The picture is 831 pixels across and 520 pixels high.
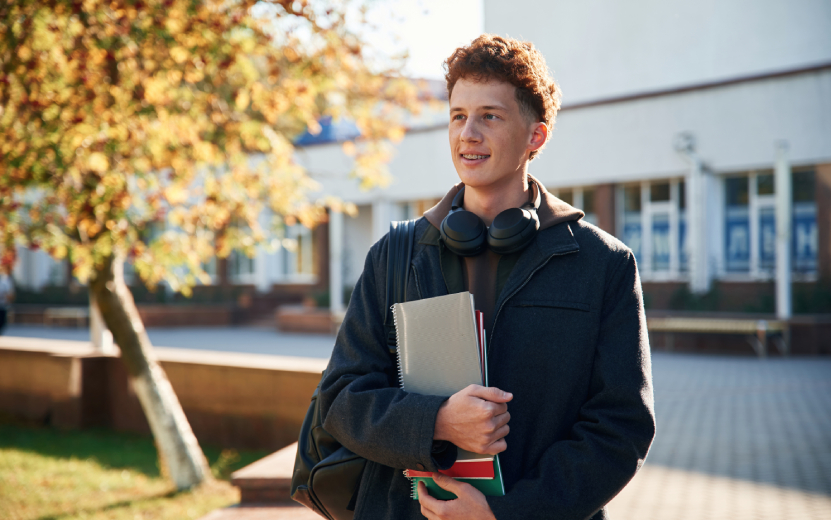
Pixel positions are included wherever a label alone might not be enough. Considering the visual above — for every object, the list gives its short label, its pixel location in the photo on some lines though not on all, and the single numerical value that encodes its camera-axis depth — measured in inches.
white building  629.9
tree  218.7
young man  67.7
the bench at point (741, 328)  582.9
